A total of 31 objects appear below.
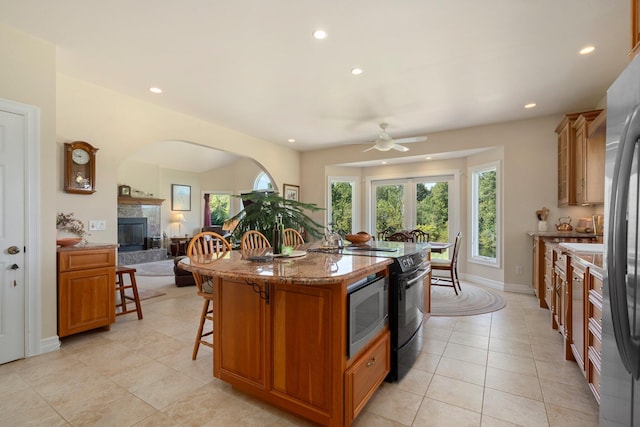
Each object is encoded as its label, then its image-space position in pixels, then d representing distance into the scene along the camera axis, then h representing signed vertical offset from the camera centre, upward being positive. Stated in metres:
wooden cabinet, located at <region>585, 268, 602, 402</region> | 1.77 -0.69
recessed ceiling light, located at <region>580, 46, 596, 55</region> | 2.74 +1.47
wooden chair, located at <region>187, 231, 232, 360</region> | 2.44 -0.56
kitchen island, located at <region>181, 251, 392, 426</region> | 1.60 -0.71
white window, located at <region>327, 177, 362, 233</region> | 7.08 +0.20
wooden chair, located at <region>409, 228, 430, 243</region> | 5.56 -0.42
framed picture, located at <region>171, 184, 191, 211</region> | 9.66 +0.55
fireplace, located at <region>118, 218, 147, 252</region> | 8.23 -0.52
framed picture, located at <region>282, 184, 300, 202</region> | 6.64 +0.50
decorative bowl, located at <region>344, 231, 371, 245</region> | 2.99 -0.24
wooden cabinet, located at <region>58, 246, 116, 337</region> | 2.85 -0.72
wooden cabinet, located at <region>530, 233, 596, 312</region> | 3.22 -0.68
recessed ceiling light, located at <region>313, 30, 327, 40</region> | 2.54 +1.50
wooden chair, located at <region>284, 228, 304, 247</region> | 3.56 -0.29
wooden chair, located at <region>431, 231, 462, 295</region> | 4.45 -0.74
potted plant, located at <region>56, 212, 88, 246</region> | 3.22 -0.11
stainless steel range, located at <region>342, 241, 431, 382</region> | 2.20 -0.67
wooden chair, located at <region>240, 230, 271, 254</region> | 3.08 -0.29
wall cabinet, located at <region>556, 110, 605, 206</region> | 3.52 +0.64
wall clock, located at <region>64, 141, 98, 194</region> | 3.25 +0.51
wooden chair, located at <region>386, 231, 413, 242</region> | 4.96 -0.38
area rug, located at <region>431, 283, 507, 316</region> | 3.87 -1.22
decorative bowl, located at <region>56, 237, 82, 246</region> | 2.95 -0.26
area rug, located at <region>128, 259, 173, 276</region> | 6.60 -1.26
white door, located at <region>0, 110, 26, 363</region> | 2.49 -0.18
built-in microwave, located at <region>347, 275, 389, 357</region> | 1.69 -0.59
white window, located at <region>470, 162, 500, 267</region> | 5.19 -0.01
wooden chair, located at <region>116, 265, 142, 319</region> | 3.48 -0.88
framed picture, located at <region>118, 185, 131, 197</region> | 8.08 +0.63
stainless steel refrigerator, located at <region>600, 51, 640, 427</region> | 0.91 -0.12
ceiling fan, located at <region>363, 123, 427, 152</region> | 4.40 +1.03
